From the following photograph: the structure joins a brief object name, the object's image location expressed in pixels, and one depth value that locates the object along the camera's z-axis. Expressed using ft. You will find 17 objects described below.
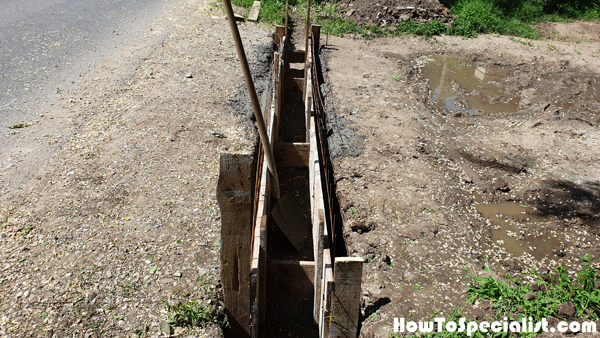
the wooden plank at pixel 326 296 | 10.19
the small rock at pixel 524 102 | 29.07
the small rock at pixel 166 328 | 11.24
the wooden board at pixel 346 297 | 9.46
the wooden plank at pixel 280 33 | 31.07
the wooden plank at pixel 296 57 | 30.71
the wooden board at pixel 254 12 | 43.35
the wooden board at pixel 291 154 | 18.88
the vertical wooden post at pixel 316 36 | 36.28
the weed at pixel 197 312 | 11.53
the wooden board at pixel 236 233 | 8.73
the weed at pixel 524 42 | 42.14
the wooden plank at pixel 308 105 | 19.65
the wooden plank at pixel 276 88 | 19.11
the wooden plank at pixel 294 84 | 27.43
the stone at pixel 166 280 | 12.92
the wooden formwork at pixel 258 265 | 9.03
